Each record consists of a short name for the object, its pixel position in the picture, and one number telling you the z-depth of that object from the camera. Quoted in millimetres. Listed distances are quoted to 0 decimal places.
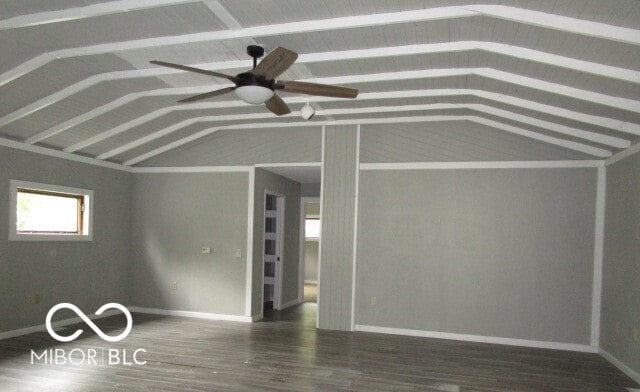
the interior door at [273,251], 7684
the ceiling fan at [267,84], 2732
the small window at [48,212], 5340
